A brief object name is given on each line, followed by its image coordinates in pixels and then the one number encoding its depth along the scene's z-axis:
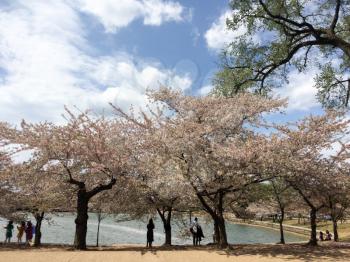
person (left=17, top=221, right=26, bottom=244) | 31.72
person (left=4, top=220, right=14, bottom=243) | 31.32
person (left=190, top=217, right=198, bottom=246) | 29.33
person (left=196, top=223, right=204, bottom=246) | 29.25
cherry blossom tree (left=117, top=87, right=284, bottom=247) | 21.05
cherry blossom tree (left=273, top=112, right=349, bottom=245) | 20.77
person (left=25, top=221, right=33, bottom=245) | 31.28
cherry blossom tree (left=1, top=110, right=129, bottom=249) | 22.73
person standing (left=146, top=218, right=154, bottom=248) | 26.00
